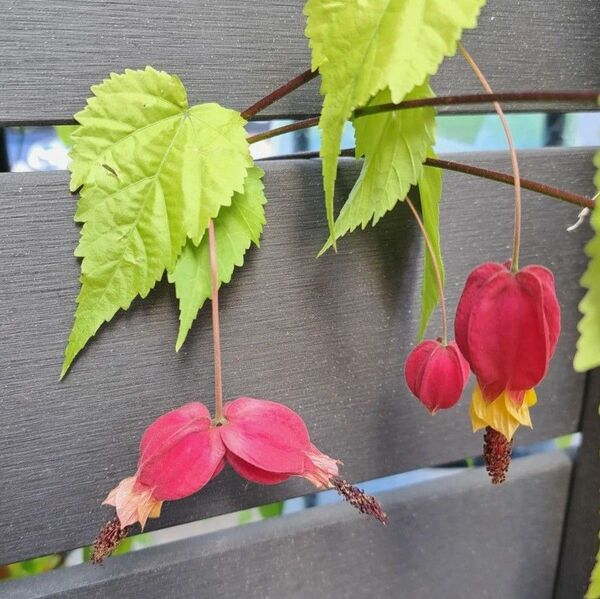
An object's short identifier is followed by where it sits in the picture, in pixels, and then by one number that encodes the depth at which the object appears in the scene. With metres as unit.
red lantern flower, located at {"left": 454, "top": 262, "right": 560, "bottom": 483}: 0.23
